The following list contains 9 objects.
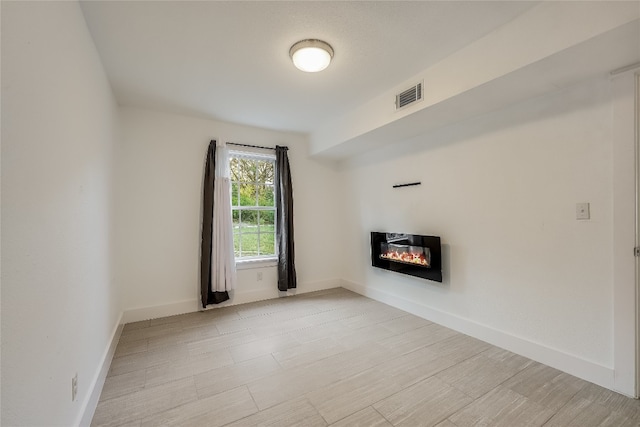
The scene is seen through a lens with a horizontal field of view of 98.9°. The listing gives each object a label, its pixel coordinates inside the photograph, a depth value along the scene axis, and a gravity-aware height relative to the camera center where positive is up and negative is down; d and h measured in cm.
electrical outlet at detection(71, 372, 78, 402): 149 -95
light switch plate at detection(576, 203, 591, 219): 208 -4
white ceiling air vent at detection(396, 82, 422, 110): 261 +112
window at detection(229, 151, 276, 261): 418 +12
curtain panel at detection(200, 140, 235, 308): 366 -33
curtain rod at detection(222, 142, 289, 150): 397 +100
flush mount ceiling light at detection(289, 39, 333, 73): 214 +126
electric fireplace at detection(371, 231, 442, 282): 311 -57
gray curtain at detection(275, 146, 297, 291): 424 -21
